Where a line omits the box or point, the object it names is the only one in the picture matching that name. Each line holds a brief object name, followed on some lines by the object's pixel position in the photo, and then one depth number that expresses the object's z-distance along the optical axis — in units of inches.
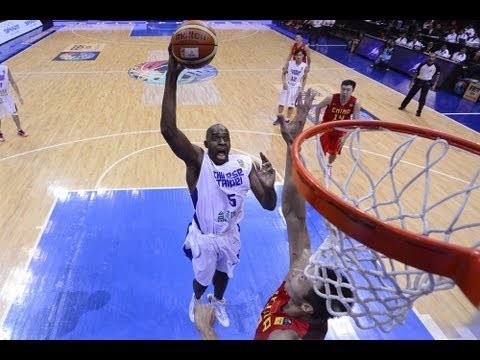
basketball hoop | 43.7
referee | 363.3
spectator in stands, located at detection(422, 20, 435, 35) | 641.0
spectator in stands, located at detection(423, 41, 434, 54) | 502.4
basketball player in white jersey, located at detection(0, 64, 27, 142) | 271.5
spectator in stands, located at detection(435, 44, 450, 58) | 512.9
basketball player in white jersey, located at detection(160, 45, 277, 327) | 115.3
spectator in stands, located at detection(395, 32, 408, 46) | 572.1
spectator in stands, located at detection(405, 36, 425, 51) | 549.6
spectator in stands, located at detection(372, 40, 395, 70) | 560.1
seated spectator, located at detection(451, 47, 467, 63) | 483.9
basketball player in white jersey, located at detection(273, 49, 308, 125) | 306.8
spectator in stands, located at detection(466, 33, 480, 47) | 533.5
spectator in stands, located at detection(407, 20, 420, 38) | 610.2
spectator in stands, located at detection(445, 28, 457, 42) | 582.2
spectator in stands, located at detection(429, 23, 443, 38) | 618.4
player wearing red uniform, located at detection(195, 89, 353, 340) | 69.4
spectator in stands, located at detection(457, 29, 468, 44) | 566.5
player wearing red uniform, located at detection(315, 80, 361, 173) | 213.5
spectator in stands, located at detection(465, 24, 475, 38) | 596.4
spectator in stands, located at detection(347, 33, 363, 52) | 658.2
